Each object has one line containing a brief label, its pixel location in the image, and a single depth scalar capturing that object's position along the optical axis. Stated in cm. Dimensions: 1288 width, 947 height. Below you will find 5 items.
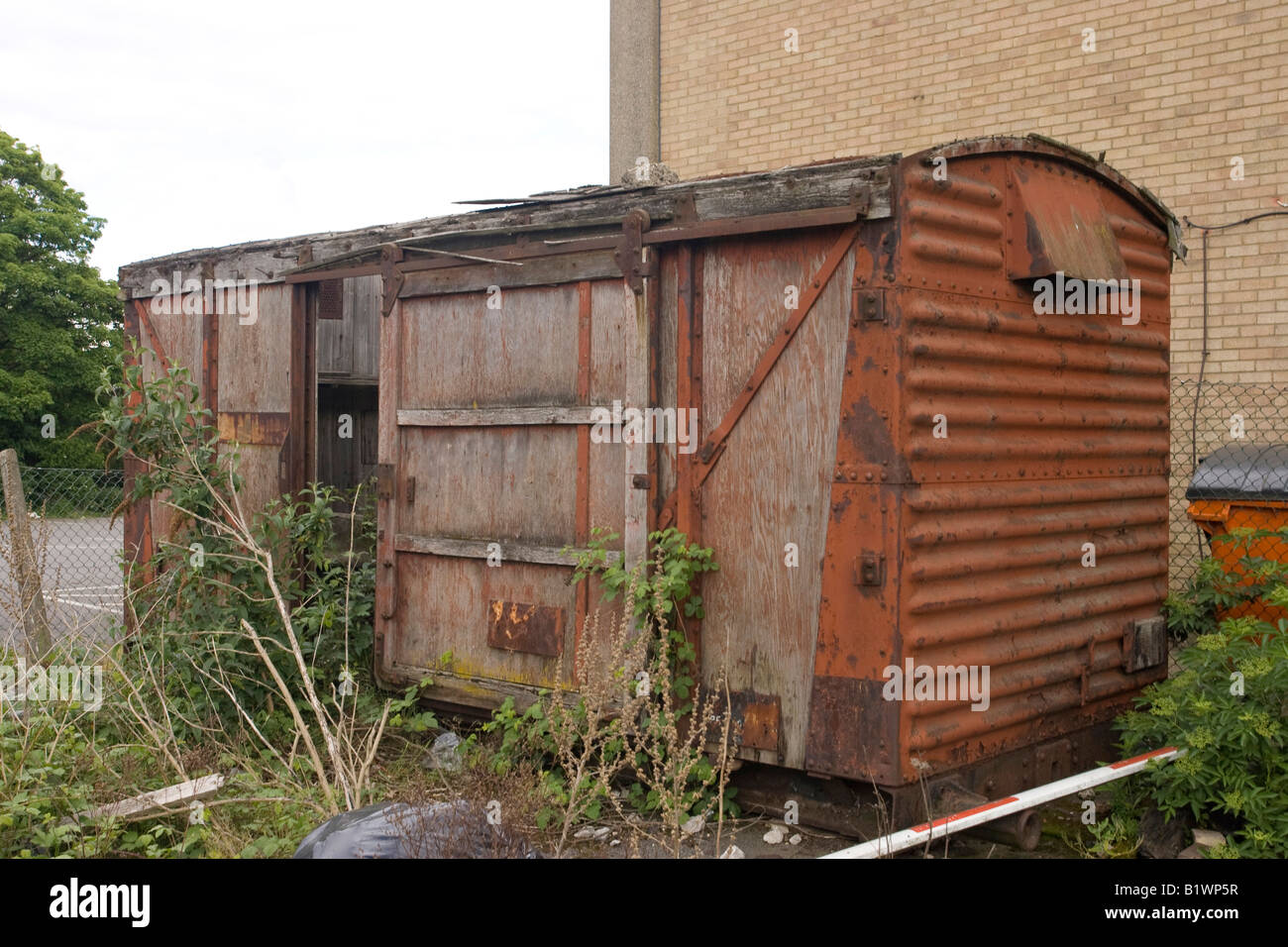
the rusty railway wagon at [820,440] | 510
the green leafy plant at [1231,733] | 471
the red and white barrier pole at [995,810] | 458
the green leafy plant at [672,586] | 554
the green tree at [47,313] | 2756
